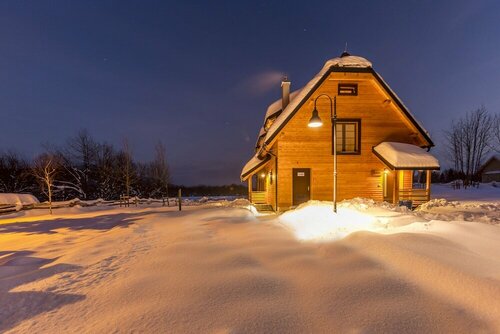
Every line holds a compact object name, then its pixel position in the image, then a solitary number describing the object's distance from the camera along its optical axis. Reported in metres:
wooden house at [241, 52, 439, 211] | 15.14
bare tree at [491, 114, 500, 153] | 35.69
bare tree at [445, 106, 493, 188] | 37.41
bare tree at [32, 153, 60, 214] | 32.25
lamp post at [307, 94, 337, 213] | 9.12
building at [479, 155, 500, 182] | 50.36
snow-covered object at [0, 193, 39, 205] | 22.94
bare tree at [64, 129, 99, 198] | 39.69
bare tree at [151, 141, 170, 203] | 38.06
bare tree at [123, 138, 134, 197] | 33.85
